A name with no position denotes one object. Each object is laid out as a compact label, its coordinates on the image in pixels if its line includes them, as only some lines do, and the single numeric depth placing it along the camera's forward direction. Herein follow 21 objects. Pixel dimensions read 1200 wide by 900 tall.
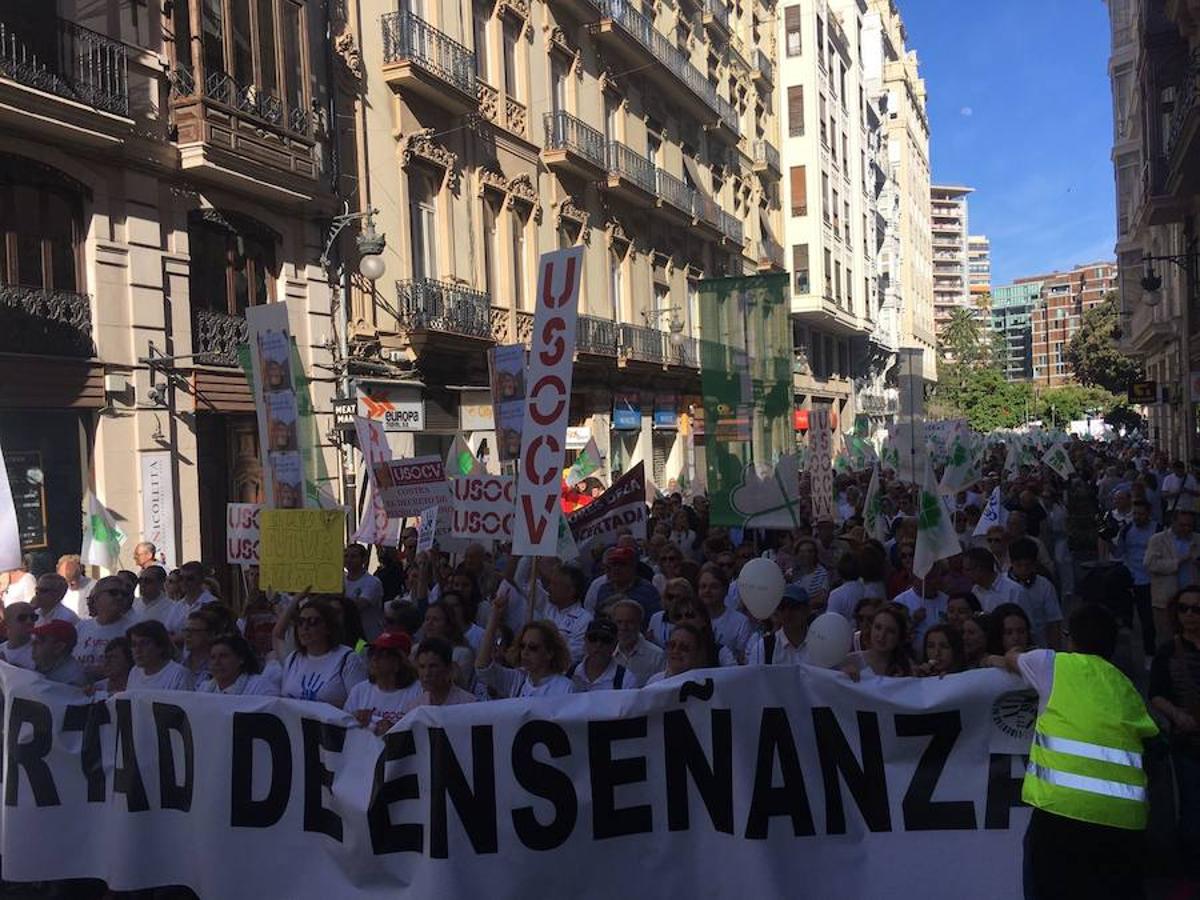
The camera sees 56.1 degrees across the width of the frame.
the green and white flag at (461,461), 11.87
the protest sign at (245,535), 8.24
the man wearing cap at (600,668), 5.37
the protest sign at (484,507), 8.84
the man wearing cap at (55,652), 5.90
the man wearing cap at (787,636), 5.91
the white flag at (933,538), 7.48
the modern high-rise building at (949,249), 155.50
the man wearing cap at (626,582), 7.76
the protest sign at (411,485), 9.41
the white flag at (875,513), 11.32
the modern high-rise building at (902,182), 60.78
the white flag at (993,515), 9.87
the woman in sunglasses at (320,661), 5.60
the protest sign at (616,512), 9.64
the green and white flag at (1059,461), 19.30
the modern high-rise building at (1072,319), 190.38
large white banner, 4.55
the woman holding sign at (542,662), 5.14
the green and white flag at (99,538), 9.78
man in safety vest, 3.69
